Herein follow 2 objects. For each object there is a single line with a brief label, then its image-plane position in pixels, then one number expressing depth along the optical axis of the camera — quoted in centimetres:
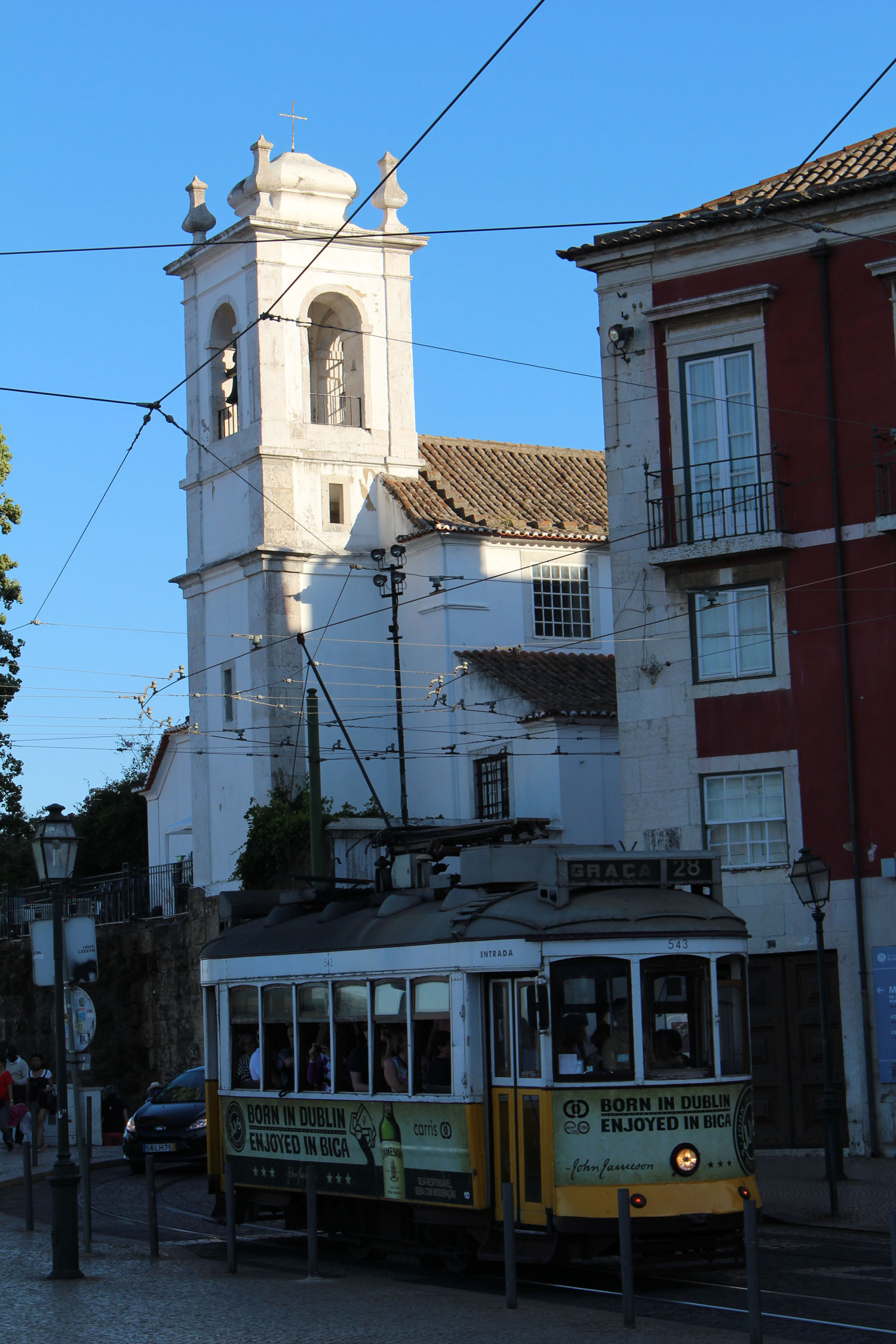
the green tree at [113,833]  6106
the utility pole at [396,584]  3791
